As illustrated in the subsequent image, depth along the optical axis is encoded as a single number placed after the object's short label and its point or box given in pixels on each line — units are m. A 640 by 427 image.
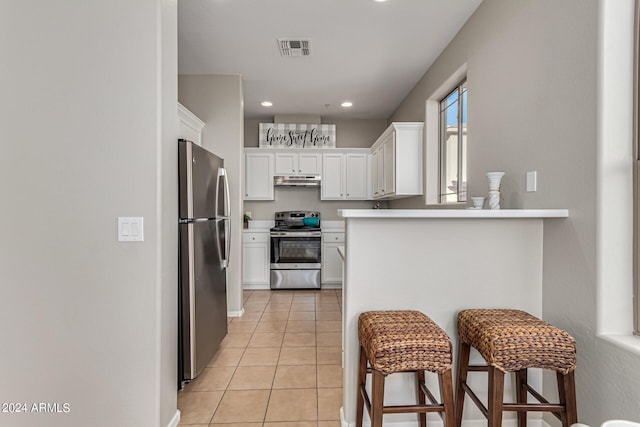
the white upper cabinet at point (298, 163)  5.32
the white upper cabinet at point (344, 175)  5.42
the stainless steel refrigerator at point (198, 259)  2.13
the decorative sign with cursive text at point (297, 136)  5.45
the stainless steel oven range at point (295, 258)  5.13
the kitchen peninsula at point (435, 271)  1.84
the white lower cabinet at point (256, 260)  5.16
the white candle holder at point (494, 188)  2.02
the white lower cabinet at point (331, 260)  5.31
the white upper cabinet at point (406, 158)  3.98
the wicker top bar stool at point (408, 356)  1.44
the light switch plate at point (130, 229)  1.69
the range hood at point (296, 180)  5.36
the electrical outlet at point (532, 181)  1.93
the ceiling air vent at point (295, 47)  3.14
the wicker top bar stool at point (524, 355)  1.41
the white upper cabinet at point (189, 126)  3.11
